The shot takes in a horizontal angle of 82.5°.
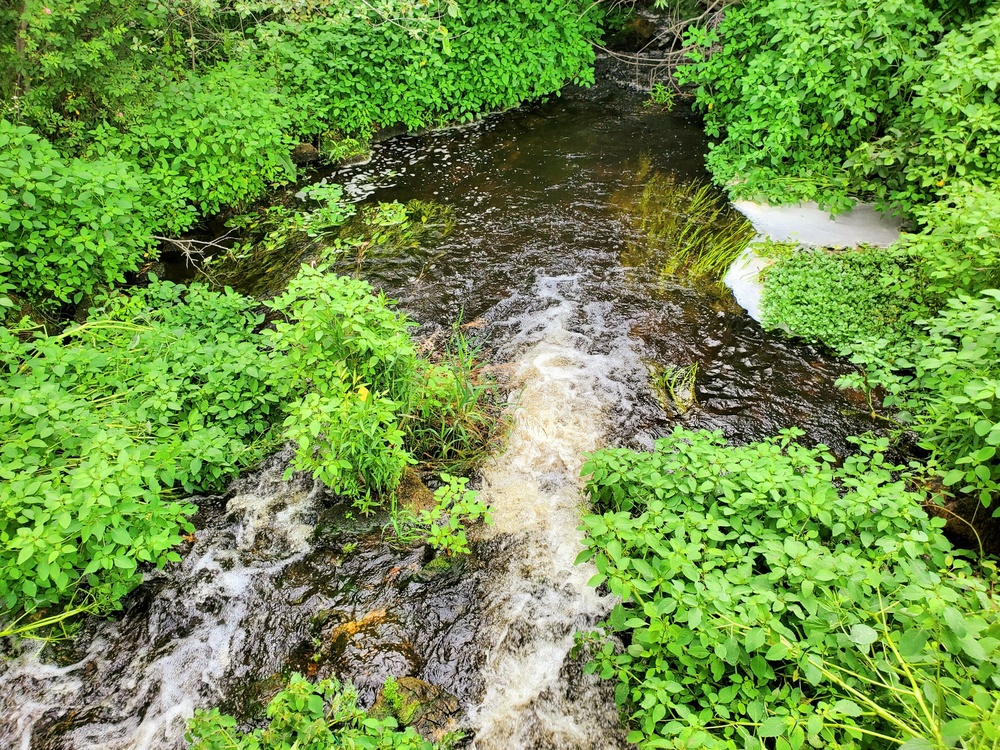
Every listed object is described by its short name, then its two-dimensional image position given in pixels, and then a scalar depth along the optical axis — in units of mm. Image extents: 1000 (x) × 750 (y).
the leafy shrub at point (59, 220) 5129
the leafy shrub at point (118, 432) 3389
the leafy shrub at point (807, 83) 6570
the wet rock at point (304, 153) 9117
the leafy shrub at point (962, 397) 3398
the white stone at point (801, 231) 6711
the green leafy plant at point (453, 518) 4125
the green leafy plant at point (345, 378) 3979
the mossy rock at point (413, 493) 4638
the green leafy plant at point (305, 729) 2922
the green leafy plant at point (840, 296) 5648
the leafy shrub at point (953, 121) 5598
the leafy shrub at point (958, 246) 4703
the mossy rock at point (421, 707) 3383
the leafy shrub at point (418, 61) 8758
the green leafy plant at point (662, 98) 10648
